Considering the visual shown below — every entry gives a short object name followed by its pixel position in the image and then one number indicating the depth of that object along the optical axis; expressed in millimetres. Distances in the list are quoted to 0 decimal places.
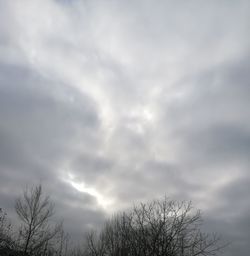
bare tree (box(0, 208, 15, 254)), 27402
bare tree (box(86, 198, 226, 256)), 23297
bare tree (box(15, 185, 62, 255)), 31528
